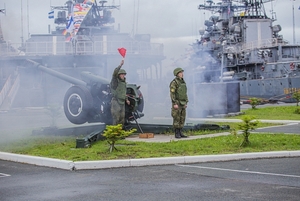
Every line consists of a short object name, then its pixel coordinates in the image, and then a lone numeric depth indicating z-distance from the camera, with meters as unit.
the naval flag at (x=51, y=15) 32.38
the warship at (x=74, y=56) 27.84
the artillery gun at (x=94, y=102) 14.48
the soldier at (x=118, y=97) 13.77
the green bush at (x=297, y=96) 25.99
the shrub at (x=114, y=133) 10.64
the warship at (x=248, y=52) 40.50
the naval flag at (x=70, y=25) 26.78
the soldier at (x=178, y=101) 13.56
